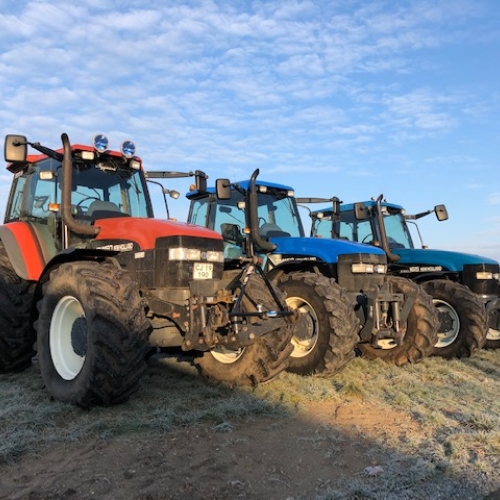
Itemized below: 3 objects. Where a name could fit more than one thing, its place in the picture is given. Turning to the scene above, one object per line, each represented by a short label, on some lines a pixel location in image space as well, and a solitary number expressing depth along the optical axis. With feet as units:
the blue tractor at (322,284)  18.67
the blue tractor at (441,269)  24.73
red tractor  13.10
